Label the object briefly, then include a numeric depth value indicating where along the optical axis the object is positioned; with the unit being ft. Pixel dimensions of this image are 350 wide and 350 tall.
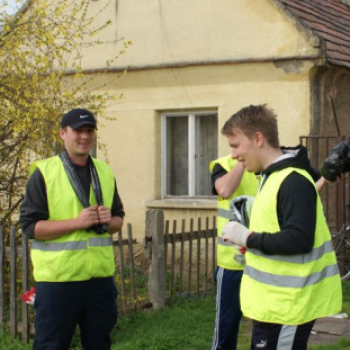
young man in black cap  13.76
